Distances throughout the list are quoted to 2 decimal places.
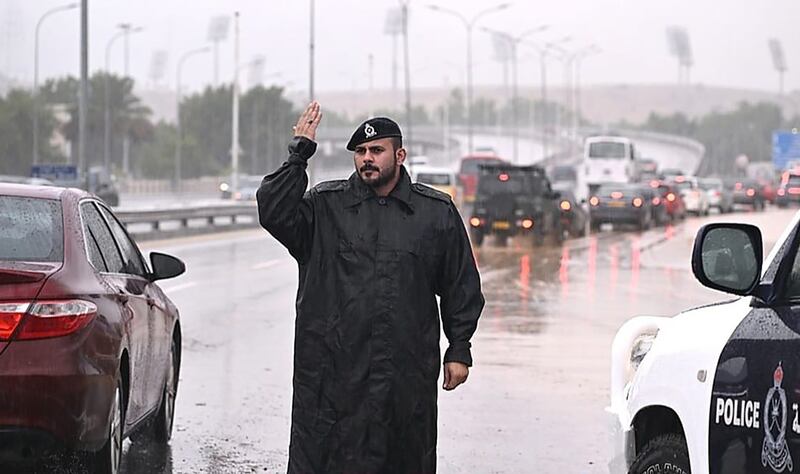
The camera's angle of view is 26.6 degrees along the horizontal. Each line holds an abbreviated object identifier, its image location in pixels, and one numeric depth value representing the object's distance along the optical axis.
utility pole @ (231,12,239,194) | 80.31
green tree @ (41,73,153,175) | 114.56
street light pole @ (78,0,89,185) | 37.69
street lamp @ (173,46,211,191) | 92.70
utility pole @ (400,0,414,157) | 73.62
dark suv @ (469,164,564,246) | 42.12
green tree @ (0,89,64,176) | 86.25
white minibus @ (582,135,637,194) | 80.38
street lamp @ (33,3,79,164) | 69.38
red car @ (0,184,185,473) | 7.08
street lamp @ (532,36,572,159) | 121.10
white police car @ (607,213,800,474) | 4.86
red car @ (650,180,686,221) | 59.83
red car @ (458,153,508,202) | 70.69
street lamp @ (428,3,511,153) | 92.69
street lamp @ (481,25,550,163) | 109.97
